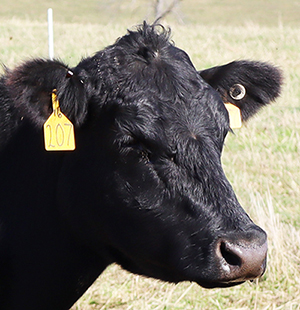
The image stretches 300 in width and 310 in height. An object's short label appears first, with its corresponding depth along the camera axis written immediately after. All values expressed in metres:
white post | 22.33
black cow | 5.36
